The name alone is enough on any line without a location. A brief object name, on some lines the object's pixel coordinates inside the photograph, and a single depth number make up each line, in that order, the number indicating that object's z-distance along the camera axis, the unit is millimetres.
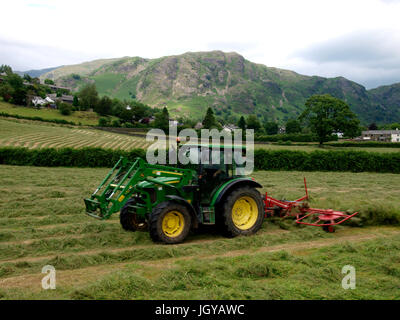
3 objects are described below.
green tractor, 7441
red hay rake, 8805
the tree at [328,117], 56594
